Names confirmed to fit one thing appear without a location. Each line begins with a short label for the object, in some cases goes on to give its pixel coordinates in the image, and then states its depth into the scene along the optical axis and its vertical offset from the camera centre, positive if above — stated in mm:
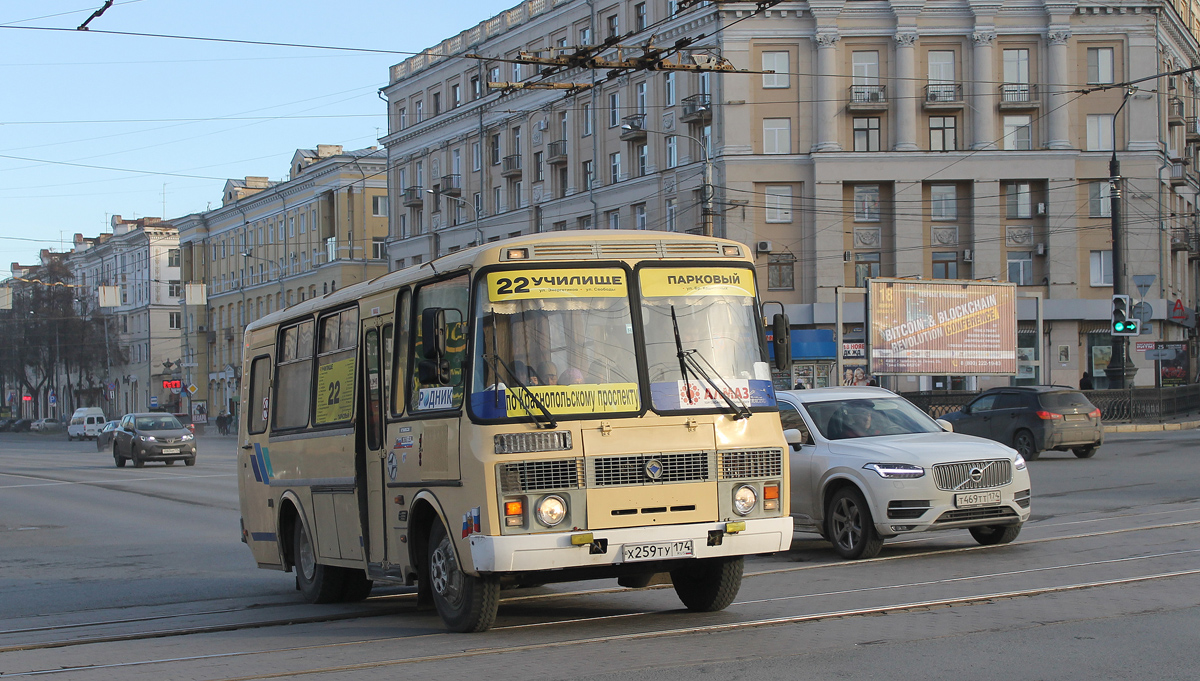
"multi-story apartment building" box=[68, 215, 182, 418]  107000 +6547
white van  79375 -2301
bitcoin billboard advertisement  35156 +1207
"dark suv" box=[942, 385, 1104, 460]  26359 -1040
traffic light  34938 +1336
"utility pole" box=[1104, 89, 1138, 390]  37594 +904
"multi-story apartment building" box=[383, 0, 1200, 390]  55969 +9624
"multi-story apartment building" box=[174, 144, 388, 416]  84875 +9671
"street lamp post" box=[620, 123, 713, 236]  31078 +4506
